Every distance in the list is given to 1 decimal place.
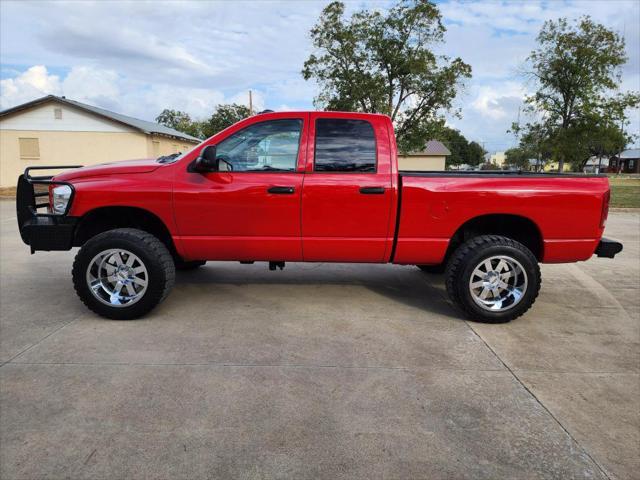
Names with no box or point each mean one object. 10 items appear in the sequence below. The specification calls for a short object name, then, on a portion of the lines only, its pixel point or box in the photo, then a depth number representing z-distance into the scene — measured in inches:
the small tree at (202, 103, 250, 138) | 2144.4
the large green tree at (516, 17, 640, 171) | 847.7
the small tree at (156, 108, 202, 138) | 2754.4
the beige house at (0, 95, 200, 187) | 1002.7
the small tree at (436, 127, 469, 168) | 3361.7
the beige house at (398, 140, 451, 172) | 1973.4
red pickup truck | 162.1
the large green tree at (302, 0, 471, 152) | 975.0
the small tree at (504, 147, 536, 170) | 2810.0
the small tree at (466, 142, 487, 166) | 3612.2
